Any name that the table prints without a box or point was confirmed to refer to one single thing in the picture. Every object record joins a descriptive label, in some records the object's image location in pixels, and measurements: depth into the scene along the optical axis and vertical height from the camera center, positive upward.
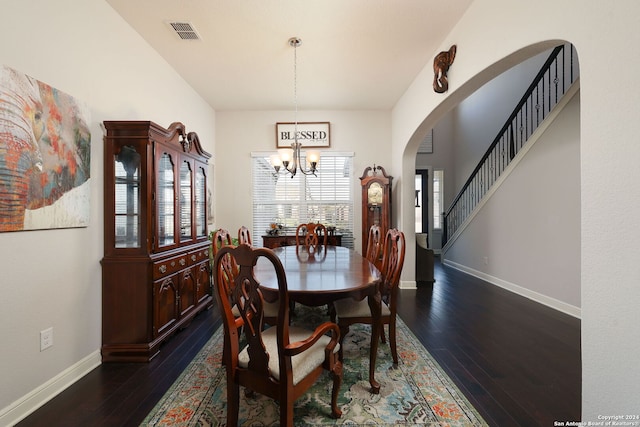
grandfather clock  4.72 +0.21
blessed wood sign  5.11 +1.46
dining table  1.67 -0.48
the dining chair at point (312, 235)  3.77 -0.32
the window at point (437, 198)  7.81 +0.39
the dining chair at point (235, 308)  2.03 -0.73
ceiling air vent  2.71 +1.87
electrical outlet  1.86 -0.86
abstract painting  1.63 +0.39
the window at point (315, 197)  5.19 +0.29
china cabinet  2.36 -0.30
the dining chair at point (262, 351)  1.26 -0.72
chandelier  3.05 +0.66
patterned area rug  1.65 -1.24
